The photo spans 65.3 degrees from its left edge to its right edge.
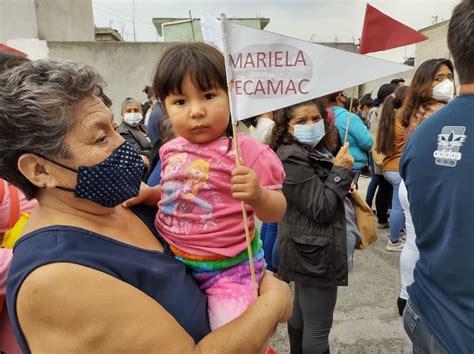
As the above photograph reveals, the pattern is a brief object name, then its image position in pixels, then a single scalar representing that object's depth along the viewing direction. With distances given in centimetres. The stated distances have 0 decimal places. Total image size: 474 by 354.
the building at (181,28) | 1382
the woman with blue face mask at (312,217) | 217
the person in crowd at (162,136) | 204
